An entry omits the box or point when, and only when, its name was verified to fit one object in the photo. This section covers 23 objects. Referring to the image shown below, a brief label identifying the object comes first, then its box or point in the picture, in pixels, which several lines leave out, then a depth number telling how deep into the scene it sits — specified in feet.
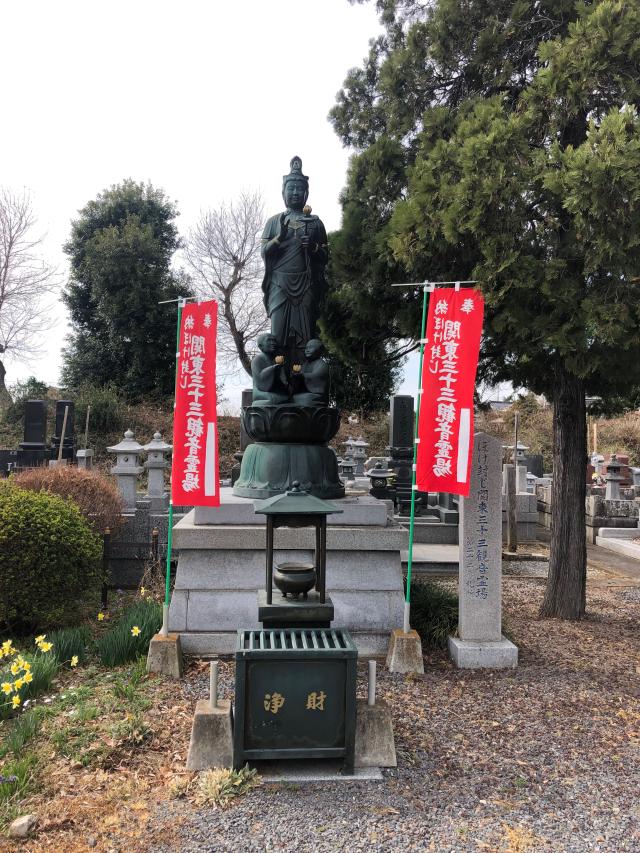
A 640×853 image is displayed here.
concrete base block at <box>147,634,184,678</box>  15.90
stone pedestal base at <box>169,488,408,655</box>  17.70
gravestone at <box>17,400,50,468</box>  43.91
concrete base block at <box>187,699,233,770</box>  11.22
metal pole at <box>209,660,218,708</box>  11.62
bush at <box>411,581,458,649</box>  18.44
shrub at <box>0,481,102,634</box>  18.31
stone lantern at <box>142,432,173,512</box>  34.88
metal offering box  11.00
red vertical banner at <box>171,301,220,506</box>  18.22
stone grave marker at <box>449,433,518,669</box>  17.44
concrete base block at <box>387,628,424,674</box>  16.48
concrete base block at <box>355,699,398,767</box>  11.51
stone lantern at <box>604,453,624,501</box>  43.78
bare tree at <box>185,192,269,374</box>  66.44
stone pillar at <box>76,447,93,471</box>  42.96
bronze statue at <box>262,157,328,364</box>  22.77
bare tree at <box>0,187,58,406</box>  61.31
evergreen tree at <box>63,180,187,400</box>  65.67
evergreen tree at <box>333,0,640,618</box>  16.30
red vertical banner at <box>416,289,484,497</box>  17.34
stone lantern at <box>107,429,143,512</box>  30.68
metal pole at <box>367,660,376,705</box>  12.11
